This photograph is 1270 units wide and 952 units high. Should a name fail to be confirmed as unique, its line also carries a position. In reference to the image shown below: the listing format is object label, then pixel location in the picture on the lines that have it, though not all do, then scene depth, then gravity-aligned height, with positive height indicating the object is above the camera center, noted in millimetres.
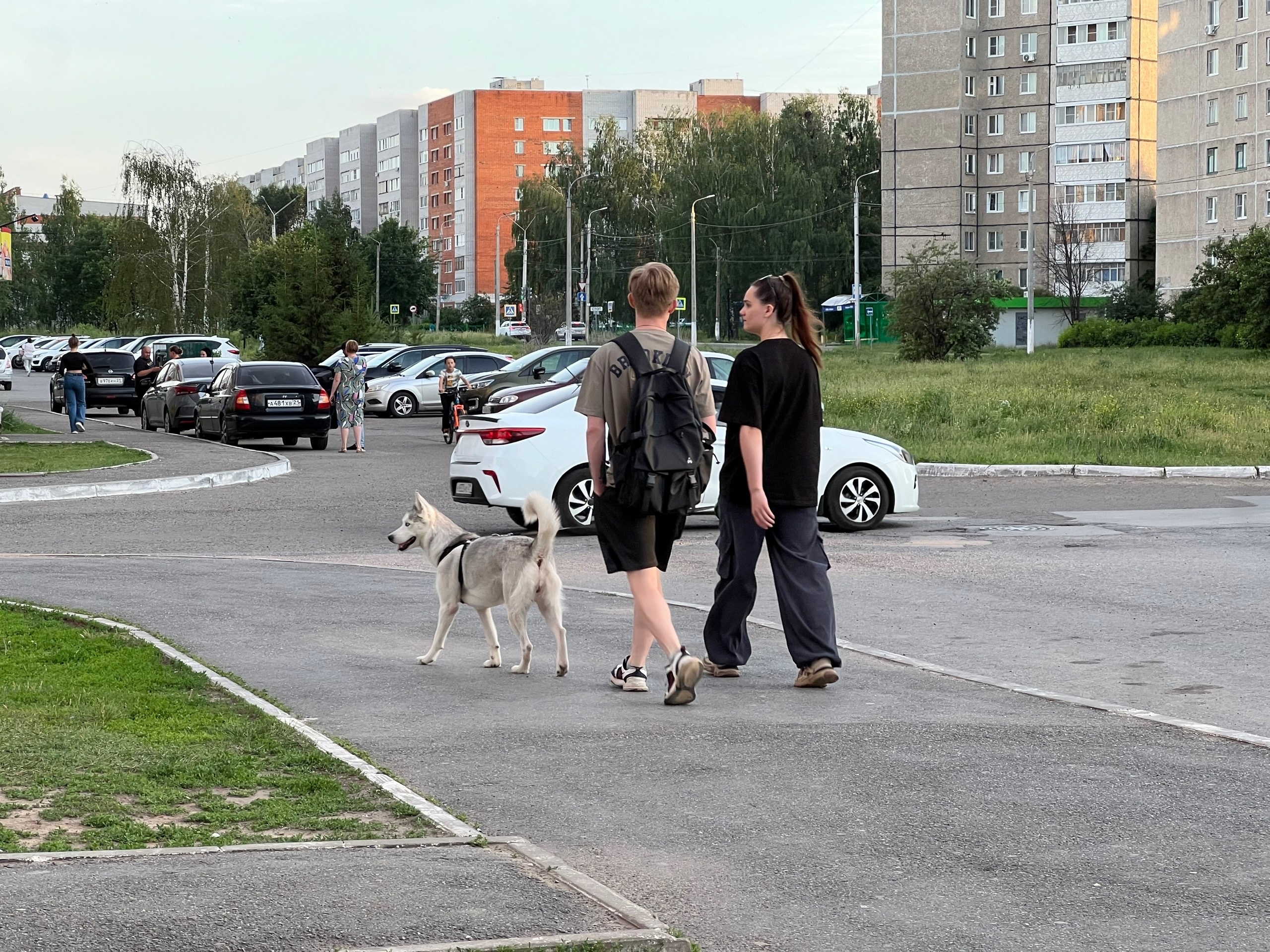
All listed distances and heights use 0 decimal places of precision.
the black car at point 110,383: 41688 -582
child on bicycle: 30141 -621
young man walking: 7227 -414
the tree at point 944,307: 61625 +1845
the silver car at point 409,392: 40344 -848
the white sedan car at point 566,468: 14859 -1049
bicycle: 29500 -1112
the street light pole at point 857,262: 83438 +4987
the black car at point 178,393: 32844 -682
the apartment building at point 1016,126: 101250 +14702
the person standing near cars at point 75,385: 31094 -458
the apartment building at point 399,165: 164500 +20257
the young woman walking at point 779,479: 7582 -594
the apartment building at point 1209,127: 83688 +12239
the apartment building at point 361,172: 176250 +20779
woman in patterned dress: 27250 -610
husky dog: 7957 -1085
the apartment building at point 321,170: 186625 +22480
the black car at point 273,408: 28641 -858
